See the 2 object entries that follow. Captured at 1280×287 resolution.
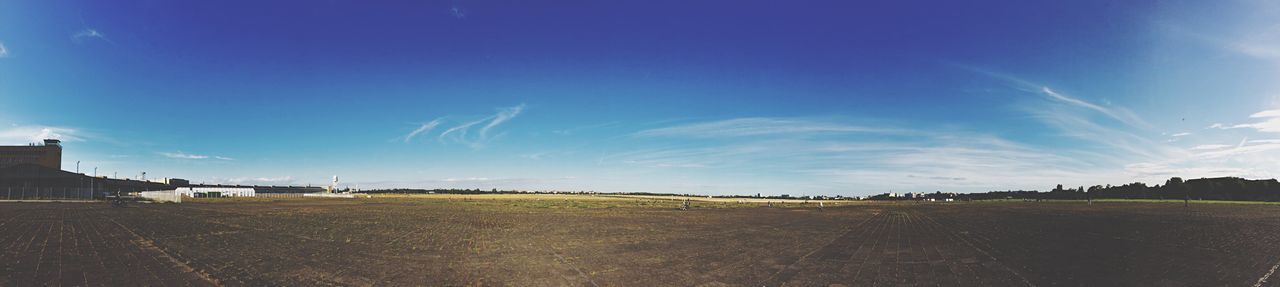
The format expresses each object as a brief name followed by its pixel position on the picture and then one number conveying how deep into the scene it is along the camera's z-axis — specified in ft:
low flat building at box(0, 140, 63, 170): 368.27
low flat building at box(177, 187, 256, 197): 334.65
